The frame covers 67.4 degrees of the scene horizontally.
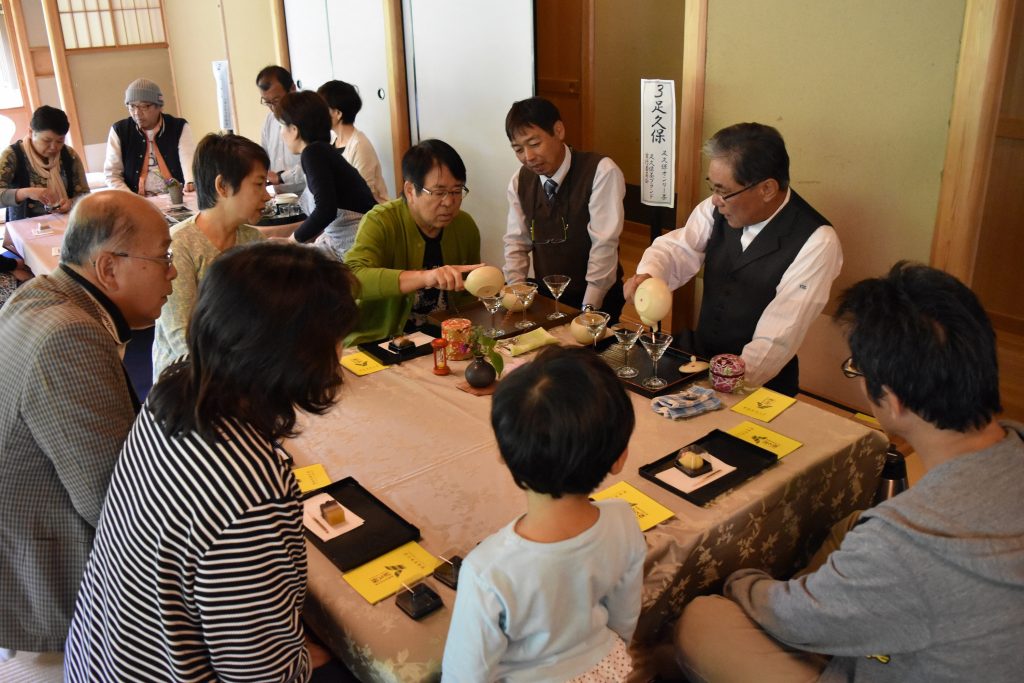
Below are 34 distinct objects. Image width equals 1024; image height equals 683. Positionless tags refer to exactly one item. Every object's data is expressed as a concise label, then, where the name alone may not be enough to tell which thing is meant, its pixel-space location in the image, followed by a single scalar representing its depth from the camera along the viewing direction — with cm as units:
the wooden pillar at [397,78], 476
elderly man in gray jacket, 137
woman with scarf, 400
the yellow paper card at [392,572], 128
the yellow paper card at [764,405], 186
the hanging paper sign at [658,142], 254
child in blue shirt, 105
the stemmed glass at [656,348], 199
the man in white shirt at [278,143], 454
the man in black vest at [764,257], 221
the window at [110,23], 676
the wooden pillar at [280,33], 603
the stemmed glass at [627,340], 207
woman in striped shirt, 103
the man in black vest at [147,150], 444
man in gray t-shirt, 111
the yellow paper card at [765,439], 170
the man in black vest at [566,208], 280
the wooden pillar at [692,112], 292
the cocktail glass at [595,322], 214
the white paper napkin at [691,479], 156
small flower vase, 200
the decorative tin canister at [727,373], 196
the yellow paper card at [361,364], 215
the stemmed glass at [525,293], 238
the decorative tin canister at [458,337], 217
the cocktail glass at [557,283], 241
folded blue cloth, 186
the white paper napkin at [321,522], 142
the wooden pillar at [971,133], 214
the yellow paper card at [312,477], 158
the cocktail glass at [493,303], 227
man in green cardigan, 236
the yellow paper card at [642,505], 145
